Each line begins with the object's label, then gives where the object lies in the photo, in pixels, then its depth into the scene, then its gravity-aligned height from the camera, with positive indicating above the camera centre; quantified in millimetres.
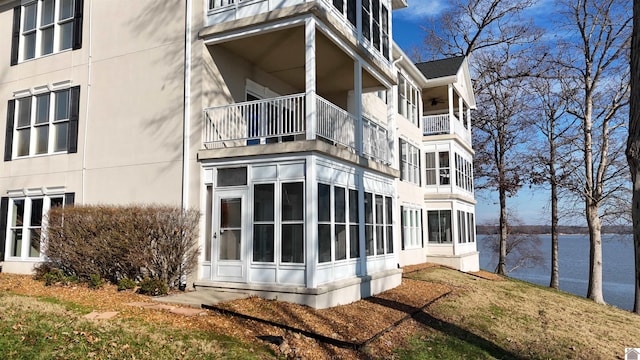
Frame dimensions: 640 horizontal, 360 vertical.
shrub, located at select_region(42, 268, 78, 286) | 10703 -1225
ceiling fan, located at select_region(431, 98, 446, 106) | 27375 +7176
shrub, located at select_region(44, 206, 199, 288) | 10117 -385
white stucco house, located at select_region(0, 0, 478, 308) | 10086 +2458
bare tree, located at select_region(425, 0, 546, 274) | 30578 +7674
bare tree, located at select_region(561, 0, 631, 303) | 23656 +4336
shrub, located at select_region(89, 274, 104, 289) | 10281 -1247
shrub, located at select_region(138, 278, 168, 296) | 9820 -1325
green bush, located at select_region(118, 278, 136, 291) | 10016 -1269
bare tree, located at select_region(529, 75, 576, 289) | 26688 +3982
